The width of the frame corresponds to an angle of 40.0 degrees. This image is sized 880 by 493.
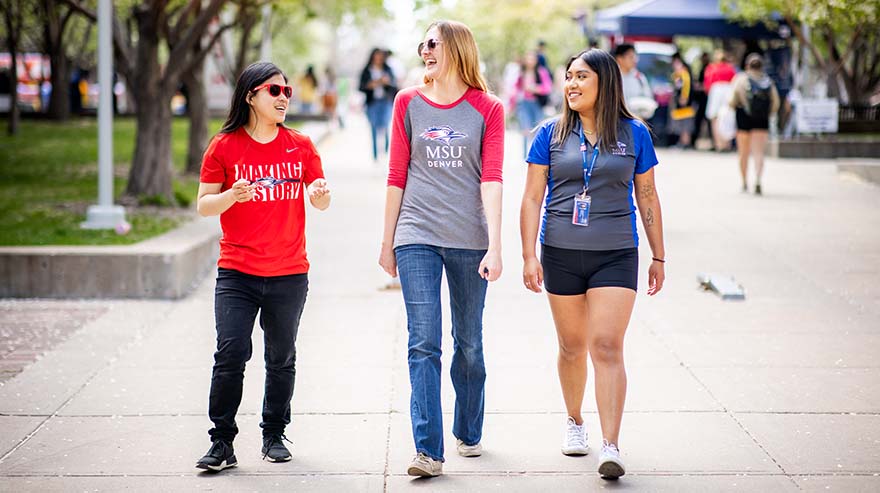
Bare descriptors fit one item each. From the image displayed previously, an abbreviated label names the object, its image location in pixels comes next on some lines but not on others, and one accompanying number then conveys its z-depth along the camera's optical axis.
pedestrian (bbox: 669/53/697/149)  22.64
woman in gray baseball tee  4.94
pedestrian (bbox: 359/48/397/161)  17.19
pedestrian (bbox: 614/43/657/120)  11.10
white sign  21.95
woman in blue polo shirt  5.01
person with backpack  14.79
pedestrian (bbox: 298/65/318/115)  35.69
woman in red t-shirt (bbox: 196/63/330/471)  5.08
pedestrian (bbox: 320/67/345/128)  35.00
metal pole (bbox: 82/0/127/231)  10.66
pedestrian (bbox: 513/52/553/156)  17.72
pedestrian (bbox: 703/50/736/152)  22.03
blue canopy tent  23.34
